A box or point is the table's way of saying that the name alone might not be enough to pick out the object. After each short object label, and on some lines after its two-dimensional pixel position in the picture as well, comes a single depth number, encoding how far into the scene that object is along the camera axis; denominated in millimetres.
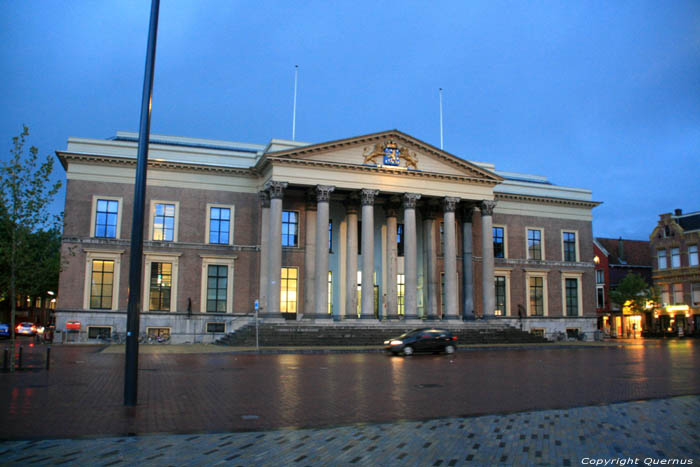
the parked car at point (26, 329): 58844
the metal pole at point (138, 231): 12992
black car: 33156
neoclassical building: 42531
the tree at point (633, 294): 65438
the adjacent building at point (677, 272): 63000
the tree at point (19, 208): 21016
